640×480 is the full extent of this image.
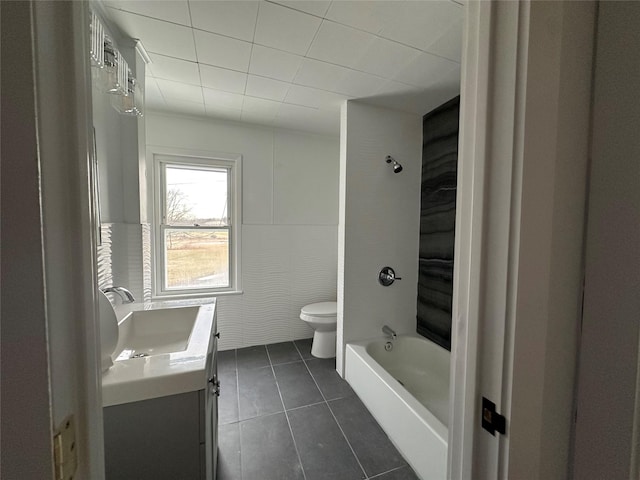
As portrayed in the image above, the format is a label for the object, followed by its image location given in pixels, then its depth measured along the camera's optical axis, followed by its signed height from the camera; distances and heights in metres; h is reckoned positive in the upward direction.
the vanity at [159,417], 0.78 -0.60
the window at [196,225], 2.40 +0.03
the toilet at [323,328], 2.45 -0.97
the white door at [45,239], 0.25 -0.01
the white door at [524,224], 0.48 +0.01
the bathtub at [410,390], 1.28 -1.09
